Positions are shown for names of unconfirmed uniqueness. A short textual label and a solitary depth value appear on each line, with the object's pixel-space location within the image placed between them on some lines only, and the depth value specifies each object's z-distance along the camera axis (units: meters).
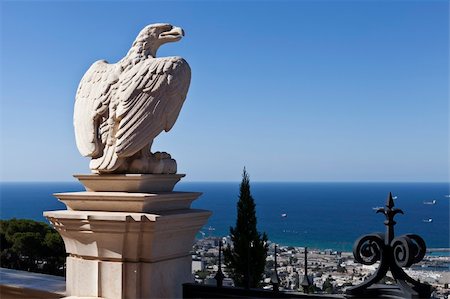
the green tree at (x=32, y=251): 10.48
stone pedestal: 3.70
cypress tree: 15.26
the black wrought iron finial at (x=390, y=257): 2.91
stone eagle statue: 3.79
